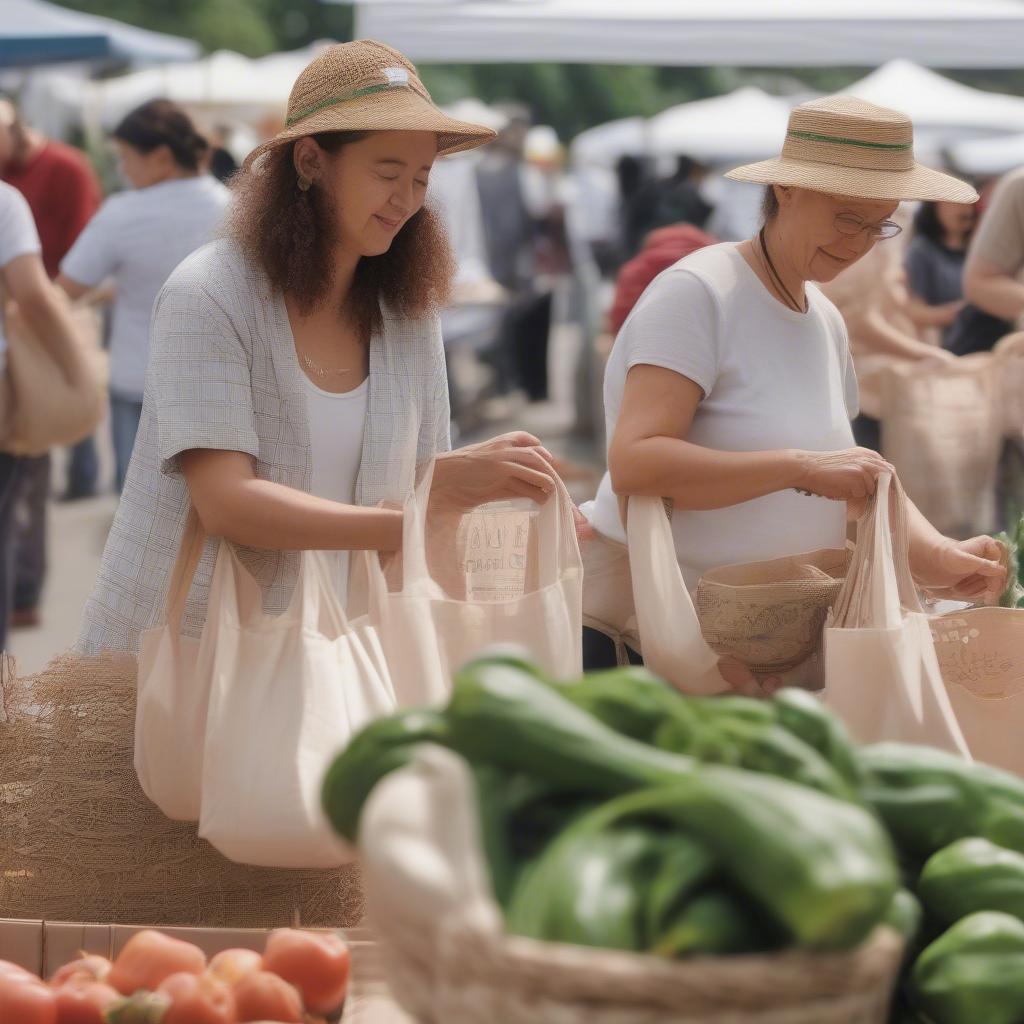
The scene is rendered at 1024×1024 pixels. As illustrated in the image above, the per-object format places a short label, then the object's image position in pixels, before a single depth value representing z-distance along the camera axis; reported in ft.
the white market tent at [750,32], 24.97
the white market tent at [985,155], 58.08
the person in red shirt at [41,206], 21.17
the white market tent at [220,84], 47.11
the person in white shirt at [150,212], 20.11
